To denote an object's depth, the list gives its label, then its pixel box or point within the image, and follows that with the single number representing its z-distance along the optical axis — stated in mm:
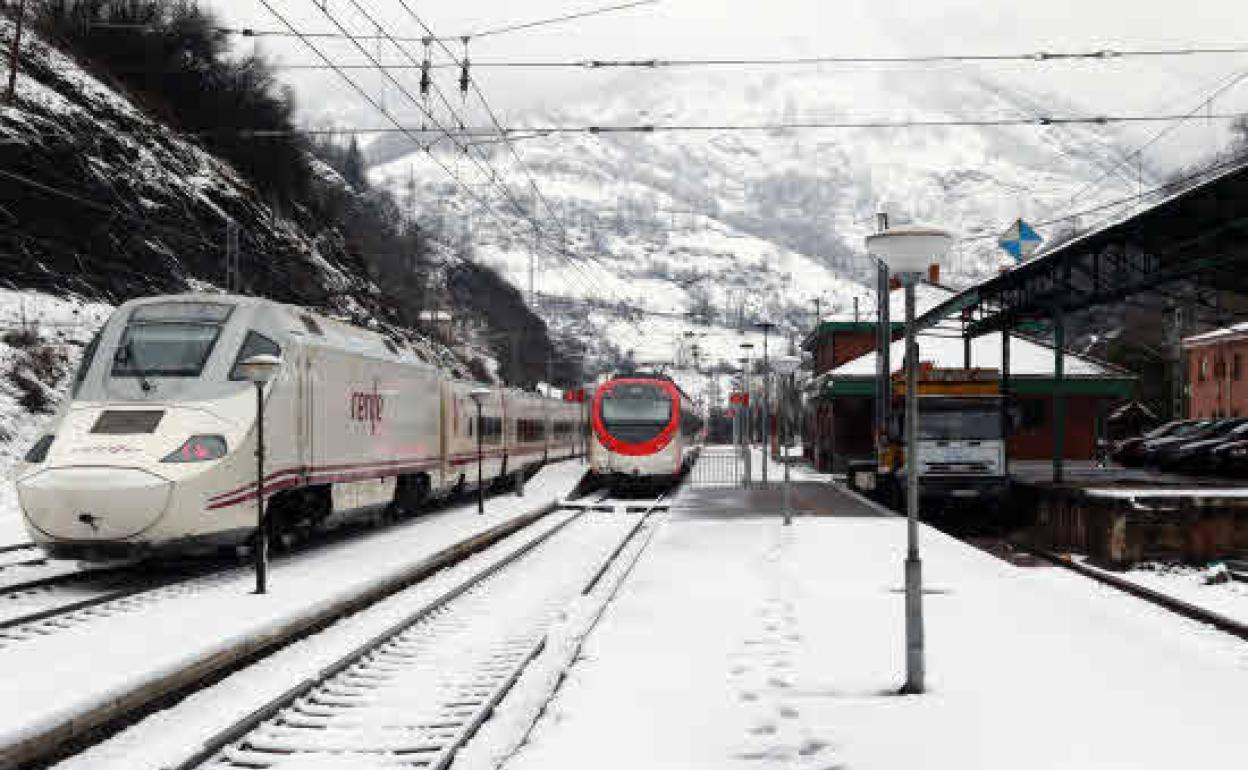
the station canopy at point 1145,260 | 21328
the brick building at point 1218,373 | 58031
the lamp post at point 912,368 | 8477
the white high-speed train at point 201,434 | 12844
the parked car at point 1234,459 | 34844
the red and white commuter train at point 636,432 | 32156
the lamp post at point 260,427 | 12742
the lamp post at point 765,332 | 29336
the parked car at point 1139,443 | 42219
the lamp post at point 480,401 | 25391
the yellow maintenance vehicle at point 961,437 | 26016
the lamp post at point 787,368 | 22109
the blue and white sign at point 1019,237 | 28106
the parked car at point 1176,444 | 38812
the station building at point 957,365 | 42812
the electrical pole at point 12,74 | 31570
